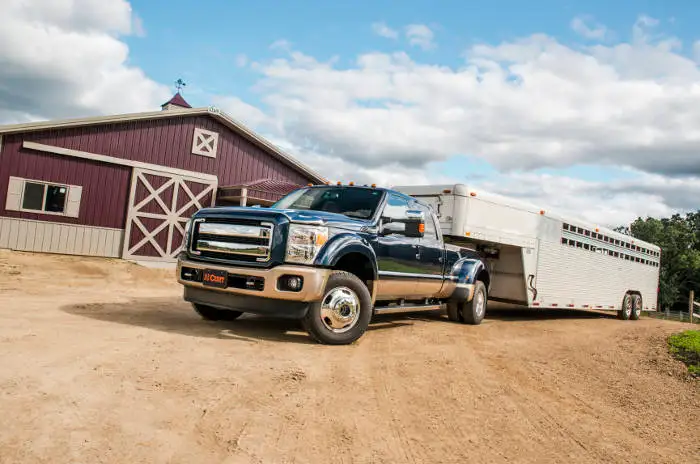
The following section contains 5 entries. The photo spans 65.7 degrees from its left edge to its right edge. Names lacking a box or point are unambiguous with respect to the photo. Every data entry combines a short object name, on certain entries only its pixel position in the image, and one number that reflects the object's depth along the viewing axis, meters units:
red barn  14.37
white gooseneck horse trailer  10.50
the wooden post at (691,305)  26.29
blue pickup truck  6.25
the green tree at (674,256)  56.41
